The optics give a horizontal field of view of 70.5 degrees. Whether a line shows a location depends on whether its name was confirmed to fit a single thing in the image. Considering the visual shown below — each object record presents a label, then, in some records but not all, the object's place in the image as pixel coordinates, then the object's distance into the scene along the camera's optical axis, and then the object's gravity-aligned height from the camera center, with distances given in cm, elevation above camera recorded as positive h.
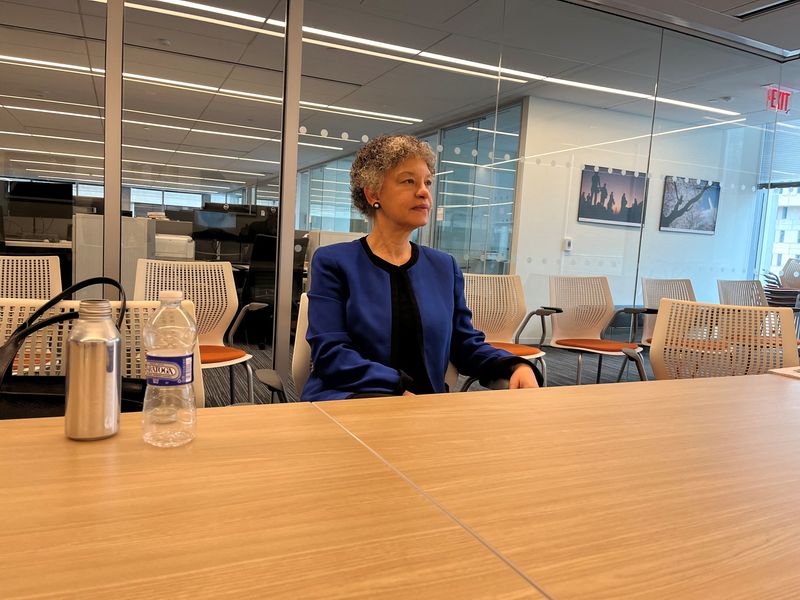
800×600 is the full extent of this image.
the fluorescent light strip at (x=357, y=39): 443 +160
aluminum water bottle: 85 -23
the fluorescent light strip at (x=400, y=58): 449 +153
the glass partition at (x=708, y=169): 587 +101
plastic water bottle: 89 -25
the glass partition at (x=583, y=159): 544 +96
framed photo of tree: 632 +60
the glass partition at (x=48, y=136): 369 +53
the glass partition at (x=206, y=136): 379 +65
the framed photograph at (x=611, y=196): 603 +61
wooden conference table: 58 -35
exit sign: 622 +182
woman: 164 -20
